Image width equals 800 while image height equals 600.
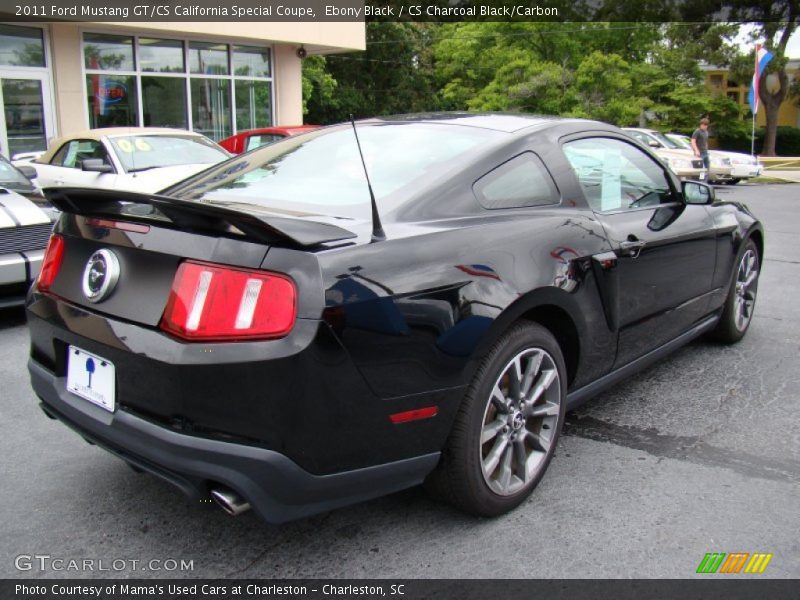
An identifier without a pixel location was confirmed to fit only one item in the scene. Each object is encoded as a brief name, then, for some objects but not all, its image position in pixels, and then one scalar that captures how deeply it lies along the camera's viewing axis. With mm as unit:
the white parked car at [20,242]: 5383
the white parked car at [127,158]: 8859
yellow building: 47750
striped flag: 23984
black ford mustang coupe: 2180
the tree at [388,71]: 39906
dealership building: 15352
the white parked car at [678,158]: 18609
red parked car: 13359
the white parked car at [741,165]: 20984
